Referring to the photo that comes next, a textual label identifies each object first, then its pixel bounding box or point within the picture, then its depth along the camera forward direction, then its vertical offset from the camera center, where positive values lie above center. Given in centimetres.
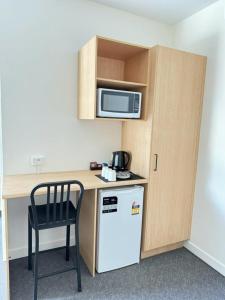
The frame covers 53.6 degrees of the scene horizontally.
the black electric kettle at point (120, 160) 255 -45
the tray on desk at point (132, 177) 221 -58
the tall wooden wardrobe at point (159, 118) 216 +4
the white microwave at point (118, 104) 206 +16
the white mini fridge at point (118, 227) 208 -103
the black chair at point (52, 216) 172 -82
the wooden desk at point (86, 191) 177 -60
